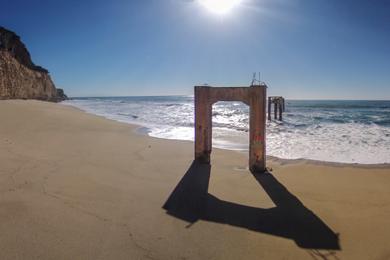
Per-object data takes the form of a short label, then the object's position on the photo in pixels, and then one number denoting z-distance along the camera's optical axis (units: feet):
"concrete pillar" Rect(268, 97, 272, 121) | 91.33
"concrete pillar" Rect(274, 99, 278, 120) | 96.94
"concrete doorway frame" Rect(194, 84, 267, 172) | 24.91
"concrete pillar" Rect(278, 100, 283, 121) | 94.09
